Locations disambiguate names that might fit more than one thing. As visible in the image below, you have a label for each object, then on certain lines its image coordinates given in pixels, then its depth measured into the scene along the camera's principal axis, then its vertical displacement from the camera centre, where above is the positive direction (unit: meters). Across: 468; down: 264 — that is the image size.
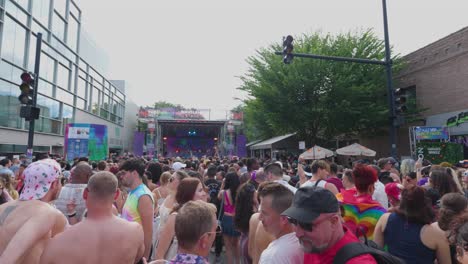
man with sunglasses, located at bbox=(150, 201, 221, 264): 2.10 -0.59
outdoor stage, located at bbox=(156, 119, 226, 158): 46.44 +2.17
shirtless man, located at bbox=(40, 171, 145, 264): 2.33 -0.68
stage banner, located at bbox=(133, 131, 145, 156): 31.59 +1.07
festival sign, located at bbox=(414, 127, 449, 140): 16.32 +1.10
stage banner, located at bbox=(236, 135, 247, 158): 31.06 +0.74
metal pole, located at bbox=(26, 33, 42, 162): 9.28 +1.73
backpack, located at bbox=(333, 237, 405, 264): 1.60 -0.54
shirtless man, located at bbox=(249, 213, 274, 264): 2.95 -0.85
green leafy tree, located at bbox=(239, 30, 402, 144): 21.45 +4.59
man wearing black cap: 1.76 -0.43
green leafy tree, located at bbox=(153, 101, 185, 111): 82.44 +13.51
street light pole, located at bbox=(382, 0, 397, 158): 10.48 +2.27
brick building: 17.70 +4.78
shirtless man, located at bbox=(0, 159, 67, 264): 2.30 -0.54
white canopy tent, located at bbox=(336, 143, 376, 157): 18.13 +0.13
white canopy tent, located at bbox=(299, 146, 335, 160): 18.14 -0.05
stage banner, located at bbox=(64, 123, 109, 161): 13.39 +0.54
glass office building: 17.12 +6.12
